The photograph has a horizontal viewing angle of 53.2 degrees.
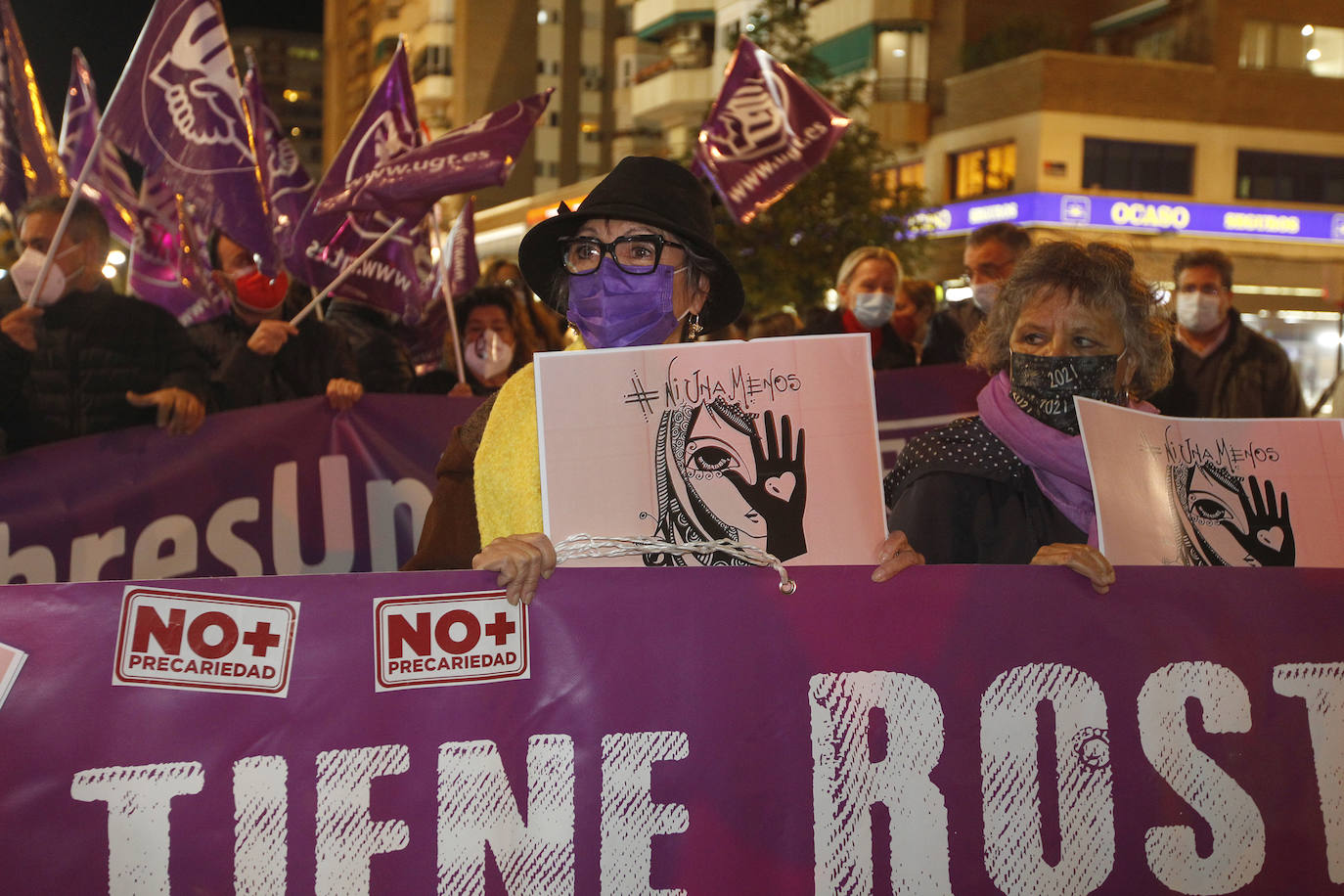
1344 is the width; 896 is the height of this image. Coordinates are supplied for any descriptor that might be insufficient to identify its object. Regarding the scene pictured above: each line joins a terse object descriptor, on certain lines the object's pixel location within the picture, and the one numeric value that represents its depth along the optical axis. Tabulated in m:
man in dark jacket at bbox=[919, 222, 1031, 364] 6.11
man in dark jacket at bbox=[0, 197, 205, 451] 4.95
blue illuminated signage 26.70
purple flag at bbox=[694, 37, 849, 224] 7.52
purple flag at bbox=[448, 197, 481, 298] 9.55
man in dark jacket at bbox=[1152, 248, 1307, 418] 6.29
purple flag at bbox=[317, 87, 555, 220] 6.18
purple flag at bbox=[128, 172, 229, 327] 7.17
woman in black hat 2.54
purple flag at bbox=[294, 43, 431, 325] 7.23
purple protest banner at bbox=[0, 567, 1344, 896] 1.96
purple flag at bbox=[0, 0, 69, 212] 6.96
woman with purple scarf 2.88
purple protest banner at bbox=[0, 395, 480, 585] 4.66
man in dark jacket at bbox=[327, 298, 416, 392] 7.14
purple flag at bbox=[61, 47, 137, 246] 8.26
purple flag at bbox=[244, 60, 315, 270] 8.24
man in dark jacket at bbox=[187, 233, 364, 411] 5.71
